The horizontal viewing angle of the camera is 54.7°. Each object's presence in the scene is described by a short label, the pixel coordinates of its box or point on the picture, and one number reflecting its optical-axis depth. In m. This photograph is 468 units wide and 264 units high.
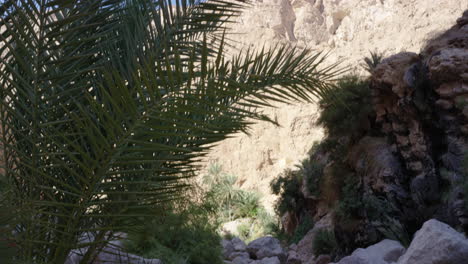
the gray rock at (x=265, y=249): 12.85
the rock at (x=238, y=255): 13.02
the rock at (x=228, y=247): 13.68
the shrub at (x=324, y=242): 11.78
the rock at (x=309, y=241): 12.80
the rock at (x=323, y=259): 11.41
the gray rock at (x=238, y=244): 14.12
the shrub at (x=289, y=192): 16.44
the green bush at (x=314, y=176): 14.71
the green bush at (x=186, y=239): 9.42
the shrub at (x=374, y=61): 14.77
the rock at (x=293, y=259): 12.50
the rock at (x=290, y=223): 16.66
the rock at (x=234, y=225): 21.64
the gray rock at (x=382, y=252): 7.35
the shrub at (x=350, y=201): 10.62
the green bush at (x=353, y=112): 12.56
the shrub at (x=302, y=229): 14.71
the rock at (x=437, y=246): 4.71
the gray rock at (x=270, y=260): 11.39
